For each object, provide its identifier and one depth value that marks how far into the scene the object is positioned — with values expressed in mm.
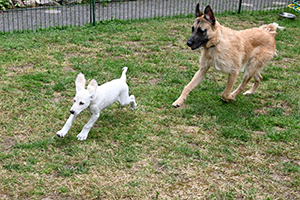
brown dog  5523
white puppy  4516
